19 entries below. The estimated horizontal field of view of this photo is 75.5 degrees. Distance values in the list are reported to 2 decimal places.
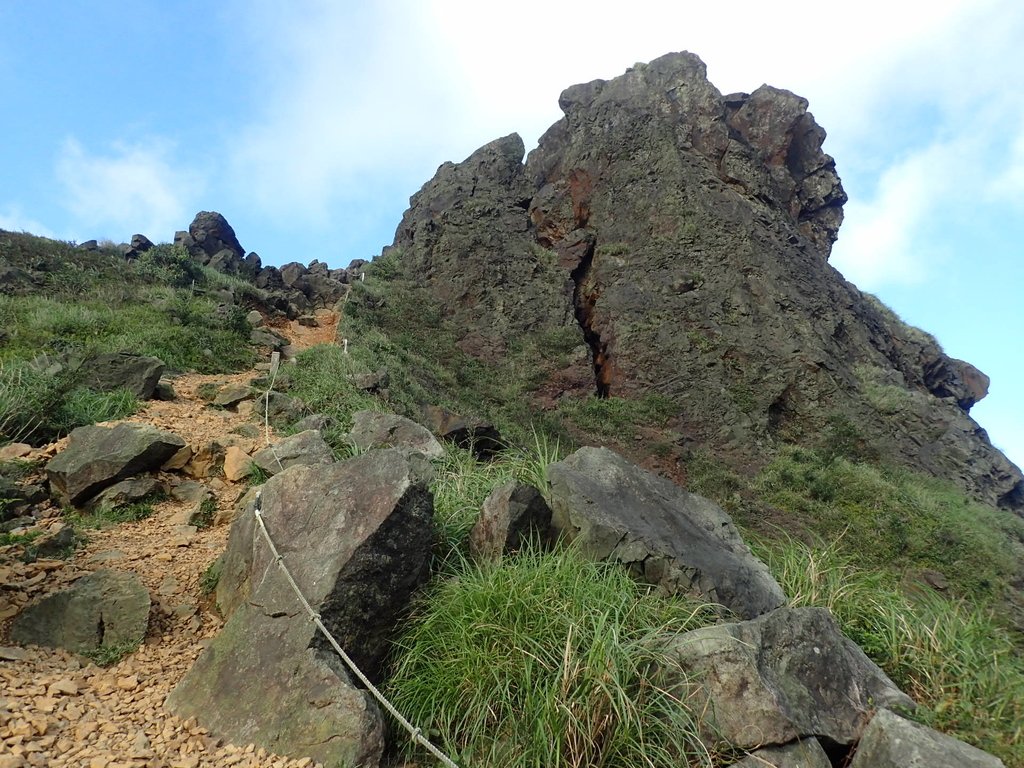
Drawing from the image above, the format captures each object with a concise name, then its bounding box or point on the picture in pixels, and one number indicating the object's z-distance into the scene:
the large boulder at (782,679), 3.06
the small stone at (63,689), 3.19
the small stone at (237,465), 6.13
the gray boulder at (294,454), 5.96
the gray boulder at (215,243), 19.38
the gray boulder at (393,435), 6.84
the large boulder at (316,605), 3.05
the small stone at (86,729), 2.90
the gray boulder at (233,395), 8.42
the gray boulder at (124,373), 7.70
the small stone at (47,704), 3.02
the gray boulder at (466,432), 9.30
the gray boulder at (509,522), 4.17
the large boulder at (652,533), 4.24
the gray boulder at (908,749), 2.72
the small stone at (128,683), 3.39
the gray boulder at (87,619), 3.67
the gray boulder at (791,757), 2.90
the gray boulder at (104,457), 5.36
